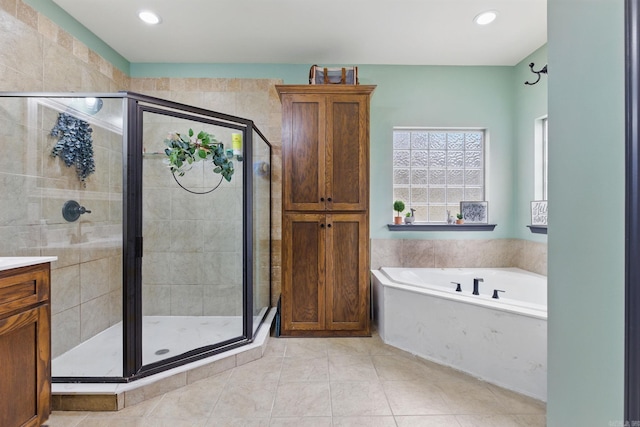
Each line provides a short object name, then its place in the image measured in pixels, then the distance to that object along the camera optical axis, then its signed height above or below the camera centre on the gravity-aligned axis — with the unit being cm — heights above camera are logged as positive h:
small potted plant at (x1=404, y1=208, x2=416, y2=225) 291 -2
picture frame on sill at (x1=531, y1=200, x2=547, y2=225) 259 +3
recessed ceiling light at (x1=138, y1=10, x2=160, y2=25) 222 +152
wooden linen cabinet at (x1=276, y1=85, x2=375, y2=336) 246 +3
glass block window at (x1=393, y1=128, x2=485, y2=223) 305 +48
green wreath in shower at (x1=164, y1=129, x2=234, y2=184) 221 +48
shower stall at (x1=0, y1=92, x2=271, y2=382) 174 -8
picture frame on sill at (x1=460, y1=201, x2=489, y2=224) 298 +3
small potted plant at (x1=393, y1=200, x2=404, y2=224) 287 +7
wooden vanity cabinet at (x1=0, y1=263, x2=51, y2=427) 119 -57
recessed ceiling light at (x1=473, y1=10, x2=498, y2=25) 220 +152
